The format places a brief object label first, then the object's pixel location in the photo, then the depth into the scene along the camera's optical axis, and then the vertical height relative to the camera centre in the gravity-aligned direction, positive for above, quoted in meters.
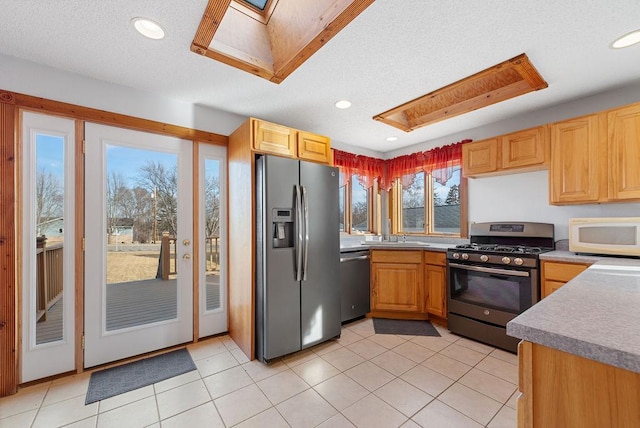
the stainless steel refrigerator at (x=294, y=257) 2.38 -0.40
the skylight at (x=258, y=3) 1.83 +1.47
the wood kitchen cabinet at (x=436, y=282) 3.11 -0.82
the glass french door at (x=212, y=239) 2.80 -0.25
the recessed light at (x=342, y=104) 2.72 +1.14
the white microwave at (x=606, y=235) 2.15 -0.19
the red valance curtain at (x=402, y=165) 3.62 +0.72
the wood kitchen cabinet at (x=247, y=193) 2.47 +0.22
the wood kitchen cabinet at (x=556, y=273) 2.20 -0.51
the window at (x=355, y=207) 4.14 +0.12
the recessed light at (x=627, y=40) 1.72 +1.14
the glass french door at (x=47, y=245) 2.02 -0.23
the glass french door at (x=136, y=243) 2.27 -0.25
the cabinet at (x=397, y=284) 3.32 -0.88
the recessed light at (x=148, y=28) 1.63 +1.18
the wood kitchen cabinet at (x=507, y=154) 2.69 +0.65
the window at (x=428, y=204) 3.74 +0.15
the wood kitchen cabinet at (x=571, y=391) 0.63 -0.45
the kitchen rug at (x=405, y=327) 2.99 -1.32
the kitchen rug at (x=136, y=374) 1.97 -1.28
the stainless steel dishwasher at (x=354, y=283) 3.17 -0.84
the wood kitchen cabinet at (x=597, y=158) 2.19 +0.48
